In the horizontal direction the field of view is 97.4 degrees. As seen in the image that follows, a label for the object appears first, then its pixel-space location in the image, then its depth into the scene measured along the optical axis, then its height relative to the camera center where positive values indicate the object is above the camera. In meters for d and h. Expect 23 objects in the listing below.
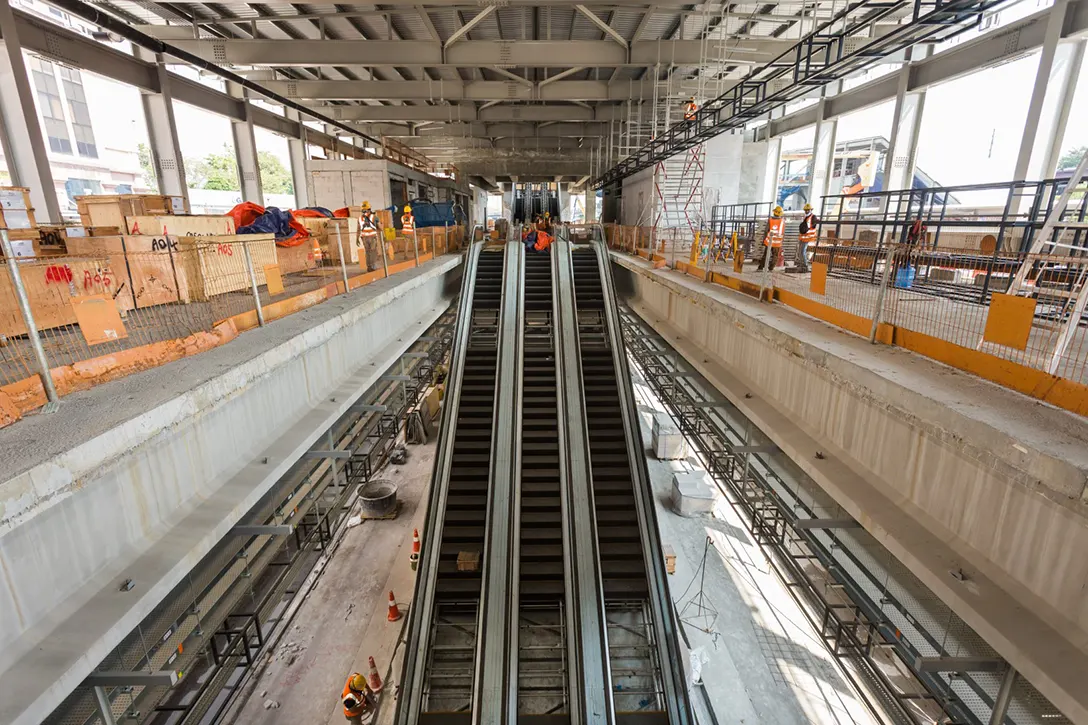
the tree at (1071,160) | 11.90 +1.91
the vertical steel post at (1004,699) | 2.87 -2.75
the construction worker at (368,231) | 9.30 +0.01
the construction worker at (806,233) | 9.68 +0.00
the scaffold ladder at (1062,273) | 2.86 -0.32
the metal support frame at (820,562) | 3.55 -3.21
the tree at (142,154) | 25.23 +4.21
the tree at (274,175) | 35.38 +4.35
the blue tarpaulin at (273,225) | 8.23 +0.10
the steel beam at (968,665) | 2.97 -2.63
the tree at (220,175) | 33.91 +3.91
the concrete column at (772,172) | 21.94 +2.85
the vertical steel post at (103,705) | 2.91 -2.83
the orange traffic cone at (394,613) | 8.35 -6.46
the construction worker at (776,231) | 7.41 +0.04
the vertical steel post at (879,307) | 4.27 -0.67
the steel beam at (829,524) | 4.30 -2.55
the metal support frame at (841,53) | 4.53 +2.15
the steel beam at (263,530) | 4.27 -2.61
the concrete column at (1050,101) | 8.93 +2.51
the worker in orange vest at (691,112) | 10.53 +2.80
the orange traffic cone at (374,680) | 7.10 -6.45
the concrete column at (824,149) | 17.21 +3.03
